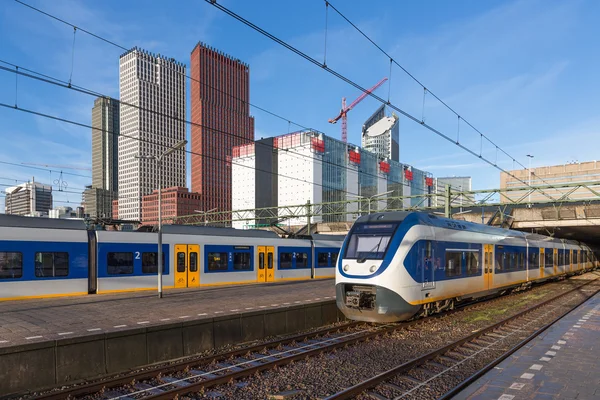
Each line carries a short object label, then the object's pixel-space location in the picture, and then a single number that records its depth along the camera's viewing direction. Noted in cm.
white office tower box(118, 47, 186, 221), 13675
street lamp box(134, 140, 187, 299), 1686
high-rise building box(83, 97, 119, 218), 16144
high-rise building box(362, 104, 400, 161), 15061
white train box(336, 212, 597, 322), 1248
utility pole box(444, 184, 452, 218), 2609
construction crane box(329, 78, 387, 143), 16725
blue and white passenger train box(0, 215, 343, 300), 1623
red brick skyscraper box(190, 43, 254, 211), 16375
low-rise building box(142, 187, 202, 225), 12852
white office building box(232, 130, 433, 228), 11769
